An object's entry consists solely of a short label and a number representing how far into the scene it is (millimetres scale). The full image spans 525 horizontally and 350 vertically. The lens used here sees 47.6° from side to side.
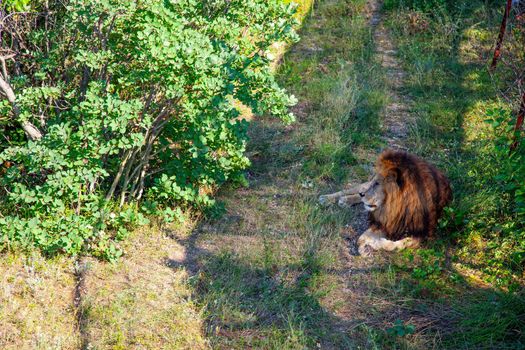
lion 5445
